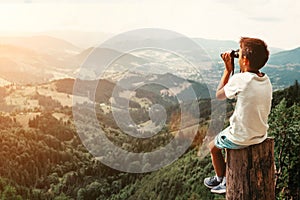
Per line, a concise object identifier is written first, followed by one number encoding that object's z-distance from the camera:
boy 4.24
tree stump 4.26
